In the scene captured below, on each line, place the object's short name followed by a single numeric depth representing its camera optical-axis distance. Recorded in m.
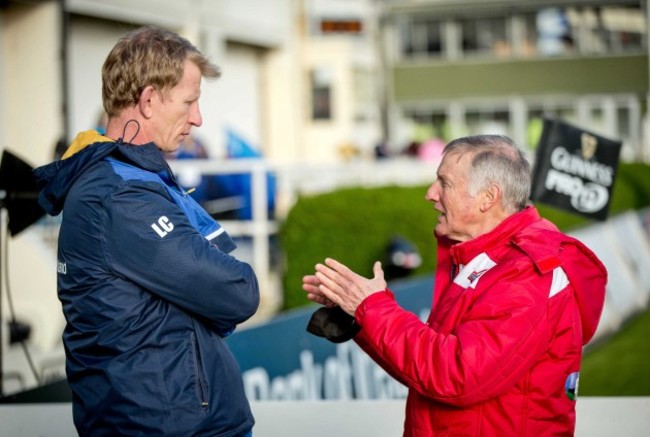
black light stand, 4.73
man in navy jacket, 2.54
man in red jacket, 2.63
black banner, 5.62
